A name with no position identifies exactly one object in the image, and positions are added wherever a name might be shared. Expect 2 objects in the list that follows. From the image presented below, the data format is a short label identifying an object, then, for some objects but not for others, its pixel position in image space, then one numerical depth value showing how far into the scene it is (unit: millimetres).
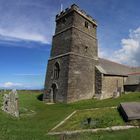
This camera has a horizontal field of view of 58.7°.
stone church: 18997
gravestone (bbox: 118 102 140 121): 9498
